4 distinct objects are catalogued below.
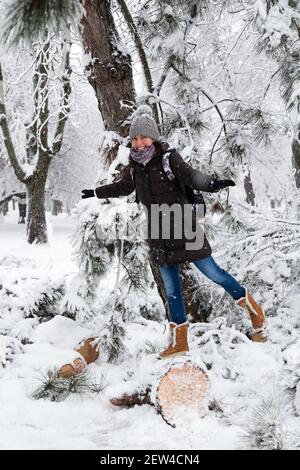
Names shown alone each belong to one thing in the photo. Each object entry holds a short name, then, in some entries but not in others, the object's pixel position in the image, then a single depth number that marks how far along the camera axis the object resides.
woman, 3.33
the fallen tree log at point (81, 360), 3.79
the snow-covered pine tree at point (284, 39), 2.78
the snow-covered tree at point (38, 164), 10.98
